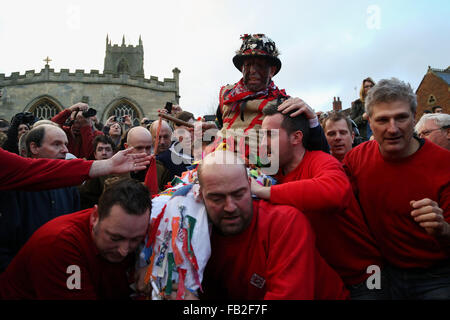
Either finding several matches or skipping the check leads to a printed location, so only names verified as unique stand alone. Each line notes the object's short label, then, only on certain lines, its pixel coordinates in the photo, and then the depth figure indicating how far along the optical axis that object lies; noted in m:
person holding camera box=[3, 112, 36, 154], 4.73
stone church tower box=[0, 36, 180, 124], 25.94
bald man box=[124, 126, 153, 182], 4.49
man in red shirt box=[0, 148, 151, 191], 2.48
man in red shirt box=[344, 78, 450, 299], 2.35
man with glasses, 4.09
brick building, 24.31
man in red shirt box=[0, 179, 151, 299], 2.24
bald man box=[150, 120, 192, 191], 4.46
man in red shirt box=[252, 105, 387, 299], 2.28
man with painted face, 3.13
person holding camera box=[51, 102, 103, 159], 6.15
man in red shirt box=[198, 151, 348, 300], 2.13
